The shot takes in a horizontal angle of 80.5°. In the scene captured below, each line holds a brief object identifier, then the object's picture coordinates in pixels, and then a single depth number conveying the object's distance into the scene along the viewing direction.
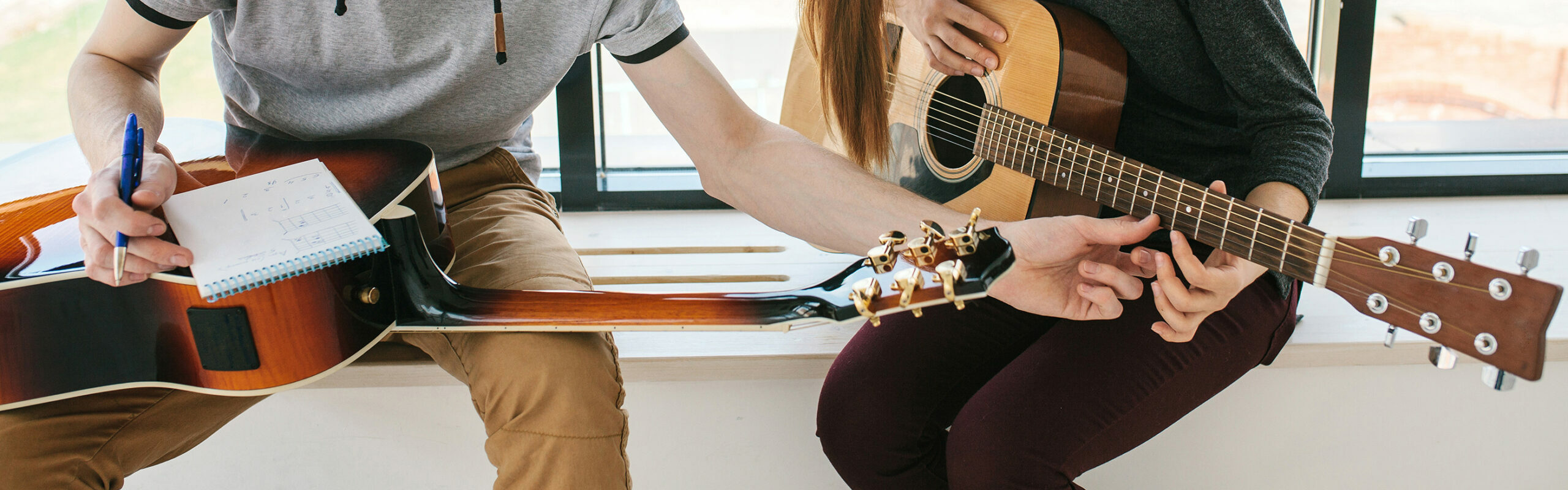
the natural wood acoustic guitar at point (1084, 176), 0.74
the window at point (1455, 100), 1.84
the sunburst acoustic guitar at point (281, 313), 0.87
